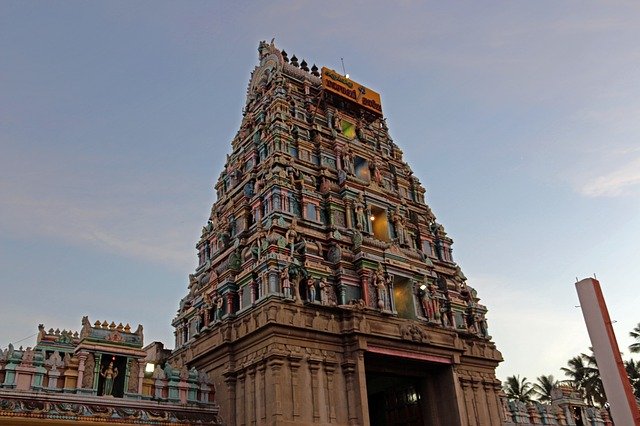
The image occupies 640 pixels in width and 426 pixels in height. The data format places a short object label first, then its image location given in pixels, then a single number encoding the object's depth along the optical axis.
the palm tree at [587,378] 58.12
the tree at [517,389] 65.25
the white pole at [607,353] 9.80
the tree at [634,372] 55.06
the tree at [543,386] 64.44
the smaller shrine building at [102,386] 20.19
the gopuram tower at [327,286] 23.34
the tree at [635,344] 56.91
